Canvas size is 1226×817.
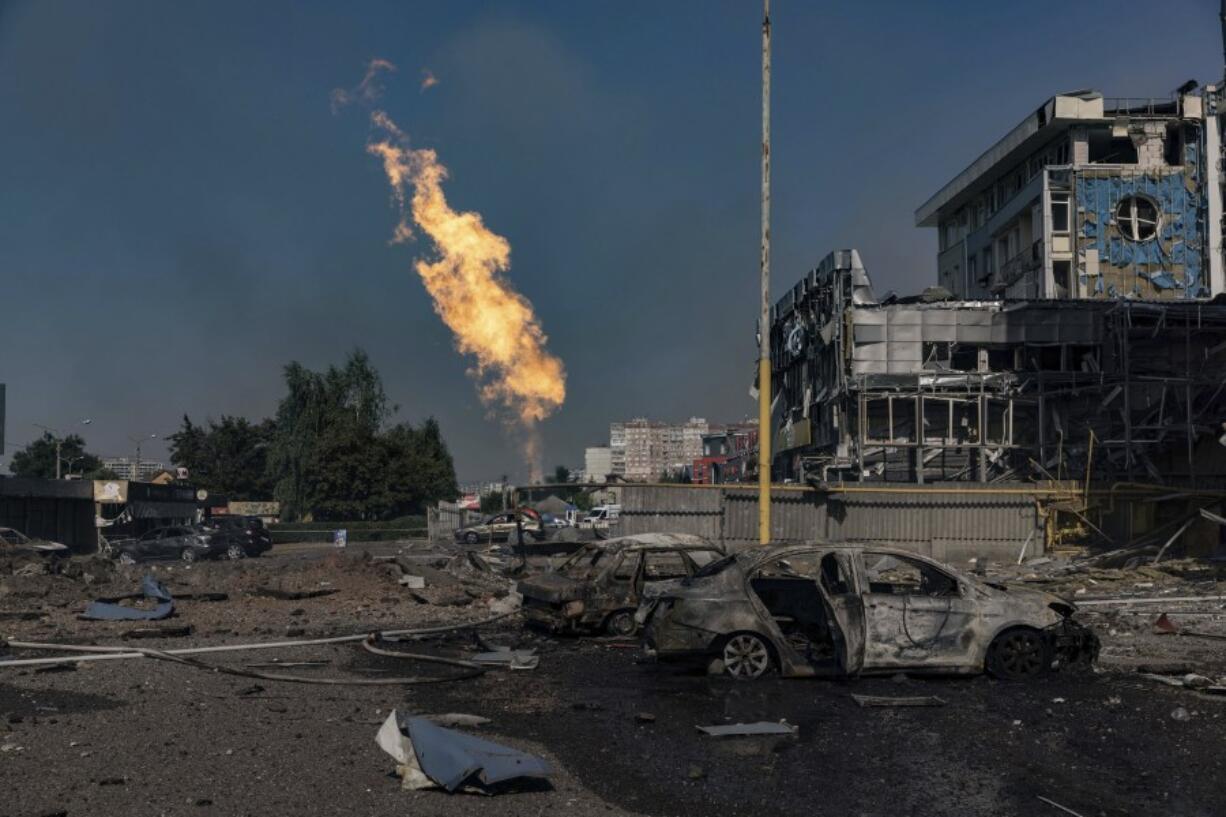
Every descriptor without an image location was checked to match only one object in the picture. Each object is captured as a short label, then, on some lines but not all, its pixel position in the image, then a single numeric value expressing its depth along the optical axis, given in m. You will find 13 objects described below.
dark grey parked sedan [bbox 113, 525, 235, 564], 37.84
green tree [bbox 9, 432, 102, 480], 127.69
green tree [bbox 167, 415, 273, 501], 100.19
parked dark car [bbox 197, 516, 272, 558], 40.41
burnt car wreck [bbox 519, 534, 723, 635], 15.03
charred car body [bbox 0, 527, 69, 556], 29.06
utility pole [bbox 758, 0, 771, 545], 19.66
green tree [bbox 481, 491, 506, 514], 91.32
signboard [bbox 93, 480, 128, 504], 52.28
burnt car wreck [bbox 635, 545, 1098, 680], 11.20
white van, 48.39
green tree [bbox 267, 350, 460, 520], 69.19
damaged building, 38.72
